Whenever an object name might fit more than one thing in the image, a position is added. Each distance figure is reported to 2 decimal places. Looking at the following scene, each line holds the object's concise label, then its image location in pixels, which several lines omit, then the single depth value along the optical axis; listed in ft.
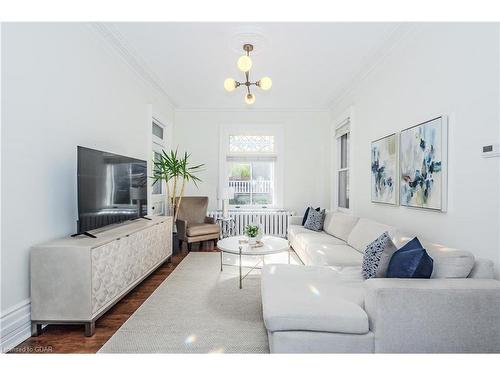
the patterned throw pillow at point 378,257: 6.80
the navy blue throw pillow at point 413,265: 5.94
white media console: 6.93
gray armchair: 15.75
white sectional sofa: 5.41
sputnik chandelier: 10.13
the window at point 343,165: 16.71
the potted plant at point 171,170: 15.47
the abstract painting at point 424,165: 7.93
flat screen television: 8.00
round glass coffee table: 10.49
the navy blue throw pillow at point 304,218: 16.34
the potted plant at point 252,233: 11.55
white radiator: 18.79
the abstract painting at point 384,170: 10.63
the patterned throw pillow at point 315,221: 15.06
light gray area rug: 6.60
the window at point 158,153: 16.39
